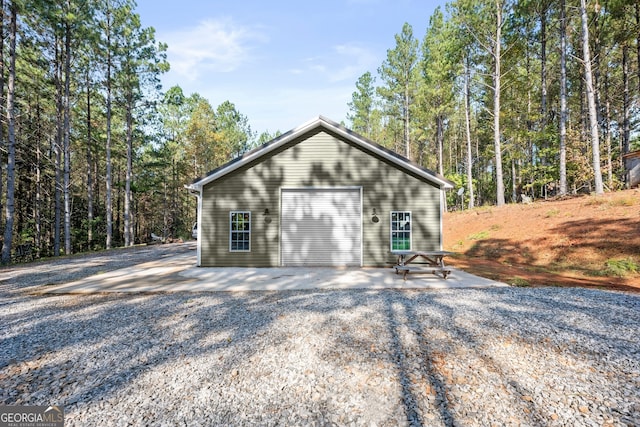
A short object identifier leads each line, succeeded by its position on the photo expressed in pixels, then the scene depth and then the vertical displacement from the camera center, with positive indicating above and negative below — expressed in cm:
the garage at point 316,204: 1057 +75
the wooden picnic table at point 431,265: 807 -135
